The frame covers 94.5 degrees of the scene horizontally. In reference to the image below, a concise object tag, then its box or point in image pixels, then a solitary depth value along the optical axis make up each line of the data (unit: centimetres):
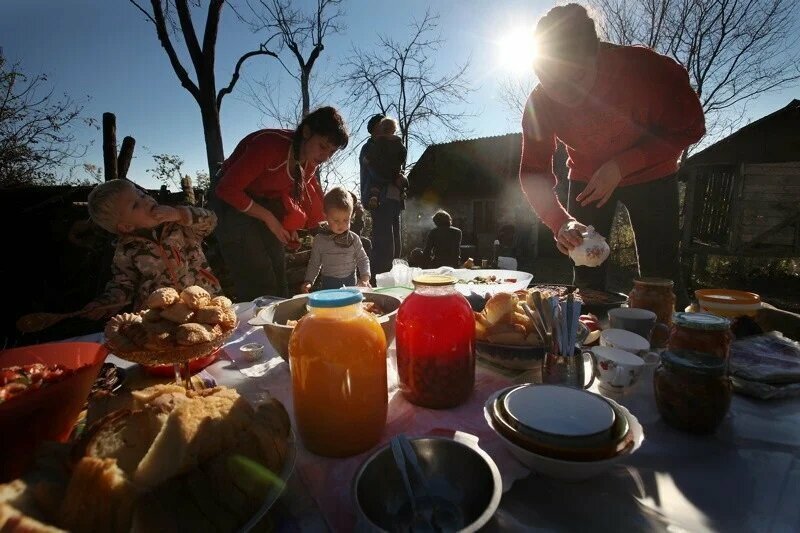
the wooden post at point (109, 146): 634
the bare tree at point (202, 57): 987
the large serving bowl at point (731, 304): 146
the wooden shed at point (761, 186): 886
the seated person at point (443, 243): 749
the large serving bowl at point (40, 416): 71
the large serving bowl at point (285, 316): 123
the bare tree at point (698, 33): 1315
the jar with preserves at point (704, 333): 103
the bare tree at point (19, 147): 868
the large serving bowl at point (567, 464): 72
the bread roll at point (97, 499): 52
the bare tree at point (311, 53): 1341
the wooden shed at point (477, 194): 1558
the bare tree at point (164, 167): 1310
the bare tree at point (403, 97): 1612
